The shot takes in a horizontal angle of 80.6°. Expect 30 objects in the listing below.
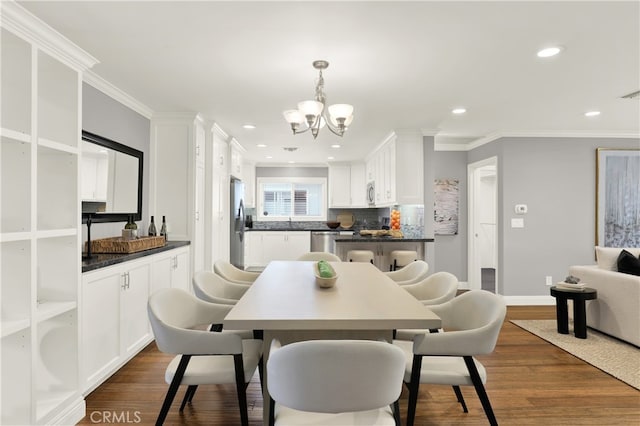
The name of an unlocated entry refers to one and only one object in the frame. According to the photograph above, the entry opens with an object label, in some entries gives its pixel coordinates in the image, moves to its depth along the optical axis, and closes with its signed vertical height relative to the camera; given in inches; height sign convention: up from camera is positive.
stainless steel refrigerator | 232.2 -7.2
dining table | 64.1 -18.2
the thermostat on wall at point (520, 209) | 208.4 +2.5
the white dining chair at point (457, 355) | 70.0 -26.6
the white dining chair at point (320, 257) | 157.9 -18.6
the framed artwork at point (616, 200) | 208.4 +7.6
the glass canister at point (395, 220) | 236.4 -4.4
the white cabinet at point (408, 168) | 201.5 +24.1
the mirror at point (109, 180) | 121.3 +11.7
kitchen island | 194.5 -18.1
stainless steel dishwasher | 306.2 -22.6
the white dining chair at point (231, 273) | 128.4 -21.7
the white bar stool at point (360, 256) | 187.6 -21.4
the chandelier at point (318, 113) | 100.0 +27.8
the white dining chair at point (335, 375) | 50.8 -22.5
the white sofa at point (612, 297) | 139.0 -32.0
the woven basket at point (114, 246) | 121.8 -11.0
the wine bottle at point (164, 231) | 161.8 -8.1
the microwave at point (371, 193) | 278.5 +15.0
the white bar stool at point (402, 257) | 185.5 -22.0
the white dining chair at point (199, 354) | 70.1 -28.8
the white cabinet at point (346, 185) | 326.6 +24.4
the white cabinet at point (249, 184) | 324.5 +24.8
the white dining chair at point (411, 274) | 124.5 -21.2
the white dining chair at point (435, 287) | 101.9 -21.2
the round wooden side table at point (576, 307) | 146.9 -37.6
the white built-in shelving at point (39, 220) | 77.5 -2.0
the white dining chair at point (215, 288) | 101.3 -22.2
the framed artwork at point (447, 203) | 245.8 +6.7
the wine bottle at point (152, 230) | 153.7 -7.3
